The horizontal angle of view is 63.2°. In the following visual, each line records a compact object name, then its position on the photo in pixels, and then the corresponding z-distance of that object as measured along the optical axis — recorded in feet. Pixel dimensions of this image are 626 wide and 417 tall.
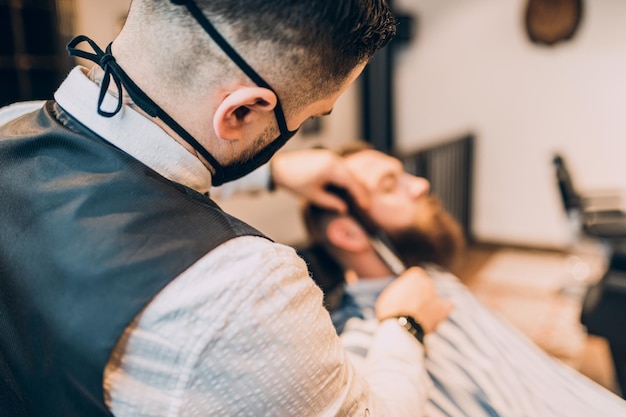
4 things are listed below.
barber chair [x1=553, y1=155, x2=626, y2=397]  6.12
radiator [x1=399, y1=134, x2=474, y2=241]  14.15
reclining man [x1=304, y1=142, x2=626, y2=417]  4.25
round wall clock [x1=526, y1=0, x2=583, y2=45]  14.08
